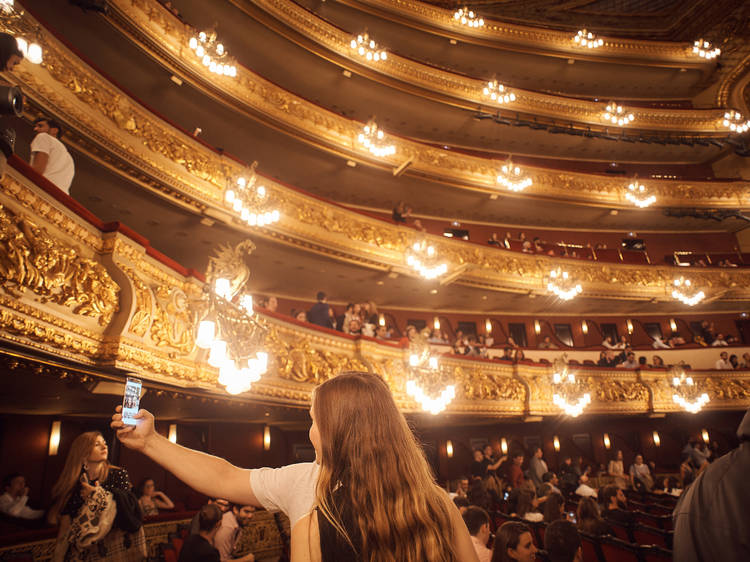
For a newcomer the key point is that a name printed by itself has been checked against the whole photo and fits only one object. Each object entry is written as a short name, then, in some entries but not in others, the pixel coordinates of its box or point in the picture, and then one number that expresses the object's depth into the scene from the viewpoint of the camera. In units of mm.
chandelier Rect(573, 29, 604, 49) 18094
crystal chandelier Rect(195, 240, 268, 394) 3898
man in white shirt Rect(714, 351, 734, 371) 12920
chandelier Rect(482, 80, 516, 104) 15445
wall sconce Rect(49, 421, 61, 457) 5480
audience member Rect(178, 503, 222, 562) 3119
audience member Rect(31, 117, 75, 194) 3992
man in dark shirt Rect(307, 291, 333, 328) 7406
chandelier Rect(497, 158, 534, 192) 13914
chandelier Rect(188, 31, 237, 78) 8594
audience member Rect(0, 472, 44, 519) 4219
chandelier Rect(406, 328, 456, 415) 7891
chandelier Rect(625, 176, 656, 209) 15336
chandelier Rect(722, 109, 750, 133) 17953
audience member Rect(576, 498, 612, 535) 3908
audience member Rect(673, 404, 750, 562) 785
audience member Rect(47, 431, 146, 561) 2473
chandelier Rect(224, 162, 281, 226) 7879
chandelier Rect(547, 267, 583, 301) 12414
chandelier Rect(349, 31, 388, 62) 13047
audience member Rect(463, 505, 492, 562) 3322
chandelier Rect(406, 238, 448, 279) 10789
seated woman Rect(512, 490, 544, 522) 5293
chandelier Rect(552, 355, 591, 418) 10414
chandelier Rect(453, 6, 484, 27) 16734
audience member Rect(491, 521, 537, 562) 2498
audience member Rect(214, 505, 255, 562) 4289
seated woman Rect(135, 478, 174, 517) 5227
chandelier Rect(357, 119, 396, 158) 11672
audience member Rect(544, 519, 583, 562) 2633
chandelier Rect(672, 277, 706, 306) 14023
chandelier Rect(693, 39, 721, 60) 19016
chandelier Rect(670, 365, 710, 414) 11812
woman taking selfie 971
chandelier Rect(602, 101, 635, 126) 17062
